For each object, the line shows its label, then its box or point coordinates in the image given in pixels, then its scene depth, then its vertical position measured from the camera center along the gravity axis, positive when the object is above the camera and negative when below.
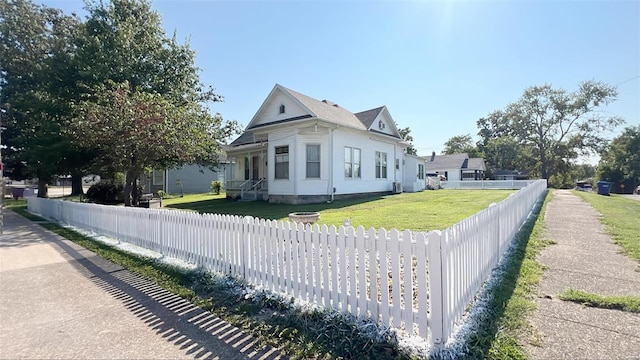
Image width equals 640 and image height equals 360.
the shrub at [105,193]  19.81 -0.86
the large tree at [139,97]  10.27 +3.57
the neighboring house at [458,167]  48.03 +1.59
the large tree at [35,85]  14.73 +5.83
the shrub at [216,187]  27.98 -0.72
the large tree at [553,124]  46.69 +8.34
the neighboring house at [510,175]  55.47 +0.39
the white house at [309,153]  16.31 +1.53
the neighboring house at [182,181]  29.45 -0.15
